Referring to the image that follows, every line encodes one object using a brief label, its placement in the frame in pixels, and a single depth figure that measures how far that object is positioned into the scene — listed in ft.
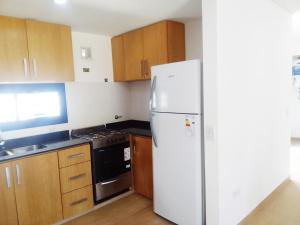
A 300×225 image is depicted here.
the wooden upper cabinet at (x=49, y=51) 8.30
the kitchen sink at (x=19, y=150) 8.15
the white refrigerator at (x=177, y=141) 6.99
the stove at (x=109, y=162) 9.30
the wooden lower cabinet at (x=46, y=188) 7.15
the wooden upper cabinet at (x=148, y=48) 9.39
